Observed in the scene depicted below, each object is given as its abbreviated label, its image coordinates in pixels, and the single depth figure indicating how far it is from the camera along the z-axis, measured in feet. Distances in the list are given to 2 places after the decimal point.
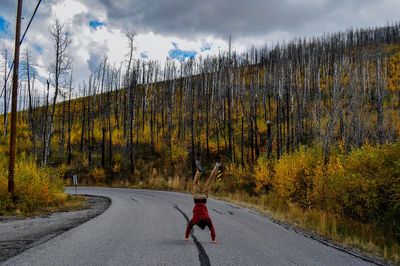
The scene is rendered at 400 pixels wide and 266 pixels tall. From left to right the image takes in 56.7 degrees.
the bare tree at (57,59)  87.02
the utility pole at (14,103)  51.24
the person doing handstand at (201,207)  26.53
